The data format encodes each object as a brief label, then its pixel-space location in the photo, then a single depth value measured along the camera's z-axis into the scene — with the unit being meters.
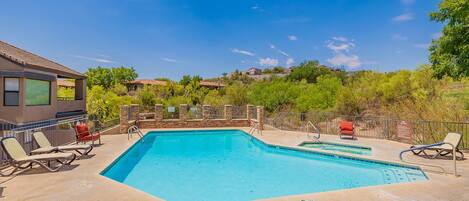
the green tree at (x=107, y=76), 57.53
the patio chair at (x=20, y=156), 6.87
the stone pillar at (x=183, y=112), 18.18
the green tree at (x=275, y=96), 27.92
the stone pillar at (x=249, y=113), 18.54
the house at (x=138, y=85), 60.22
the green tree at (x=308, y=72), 57.82
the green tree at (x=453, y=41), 10.48
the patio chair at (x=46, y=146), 8.24
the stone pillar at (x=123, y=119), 15.84
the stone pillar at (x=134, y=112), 17.22
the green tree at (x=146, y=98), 30.00
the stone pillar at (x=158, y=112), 17.89
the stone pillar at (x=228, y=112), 18.52
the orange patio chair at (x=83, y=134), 10.56
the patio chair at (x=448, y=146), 8.53
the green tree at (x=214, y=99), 30.64
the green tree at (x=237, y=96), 31.20
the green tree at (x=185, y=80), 51.59
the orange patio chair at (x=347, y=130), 12.84
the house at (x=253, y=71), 94.10
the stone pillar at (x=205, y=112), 18.55
